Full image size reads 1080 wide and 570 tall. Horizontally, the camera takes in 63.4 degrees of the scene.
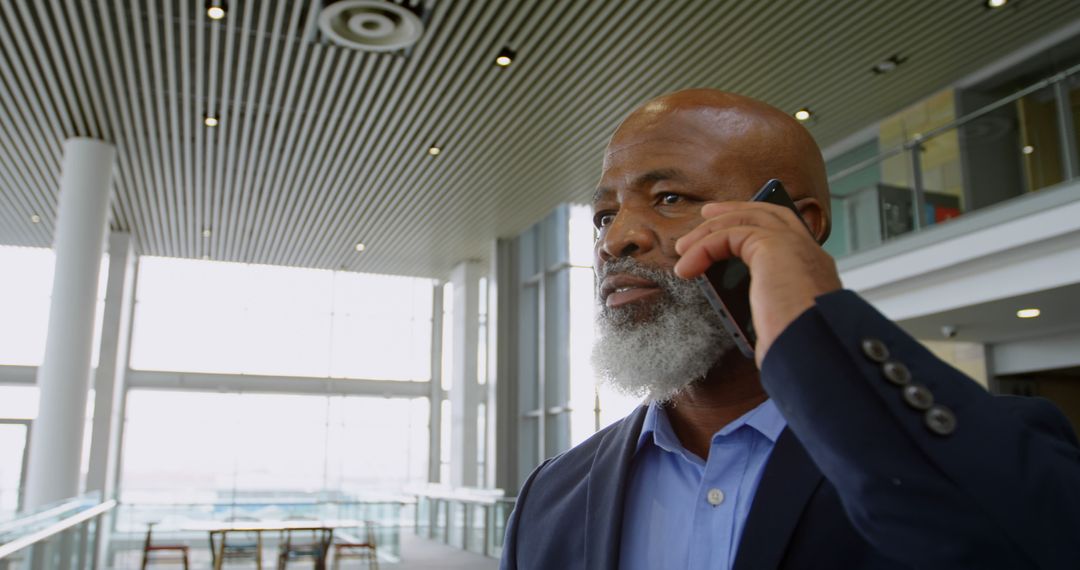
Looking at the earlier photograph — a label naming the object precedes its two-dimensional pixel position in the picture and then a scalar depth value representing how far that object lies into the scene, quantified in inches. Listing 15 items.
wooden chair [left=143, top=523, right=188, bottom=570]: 427.5
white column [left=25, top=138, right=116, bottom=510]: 358.6
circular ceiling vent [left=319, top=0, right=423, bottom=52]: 278.5
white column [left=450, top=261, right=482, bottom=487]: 636.1
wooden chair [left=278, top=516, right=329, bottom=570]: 401.7
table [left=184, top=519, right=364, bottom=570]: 386.0
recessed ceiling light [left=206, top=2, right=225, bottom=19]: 275.3
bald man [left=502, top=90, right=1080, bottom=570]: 20.0
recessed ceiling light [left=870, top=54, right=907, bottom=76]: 326.1
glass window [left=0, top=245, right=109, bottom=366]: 681.0
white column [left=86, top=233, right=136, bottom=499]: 551.8
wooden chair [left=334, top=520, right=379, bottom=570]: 433.7
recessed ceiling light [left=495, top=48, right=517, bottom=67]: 308.7
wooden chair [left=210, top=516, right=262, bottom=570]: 418.9
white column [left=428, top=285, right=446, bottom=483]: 780.6
